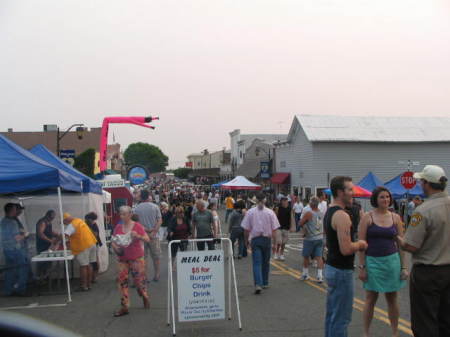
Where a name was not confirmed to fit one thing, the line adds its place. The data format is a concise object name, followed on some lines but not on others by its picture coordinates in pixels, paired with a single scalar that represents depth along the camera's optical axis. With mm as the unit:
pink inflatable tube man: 20109
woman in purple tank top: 5609
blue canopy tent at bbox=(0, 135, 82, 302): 8656
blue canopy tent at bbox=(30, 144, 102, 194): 11961
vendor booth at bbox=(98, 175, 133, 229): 20812
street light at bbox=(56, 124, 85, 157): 26859
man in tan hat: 4691
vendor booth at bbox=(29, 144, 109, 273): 11805
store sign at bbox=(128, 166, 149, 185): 20609
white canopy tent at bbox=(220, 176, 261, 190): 31150
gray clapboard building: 34656
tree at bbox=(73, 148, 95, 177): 36406
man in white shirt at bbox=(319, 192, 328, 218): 15206
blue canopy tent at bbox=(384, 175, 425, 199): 22641
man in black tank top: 4852
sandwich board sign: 6676
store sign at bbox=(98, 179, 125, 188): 19281
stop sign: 18344
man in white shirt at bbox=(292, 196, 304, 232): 24953
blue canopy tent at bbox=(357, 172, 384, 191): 21688
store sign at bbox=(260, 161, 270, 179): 44906
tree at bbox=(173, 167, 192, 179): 122325
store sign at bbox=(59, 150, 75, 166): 26478
